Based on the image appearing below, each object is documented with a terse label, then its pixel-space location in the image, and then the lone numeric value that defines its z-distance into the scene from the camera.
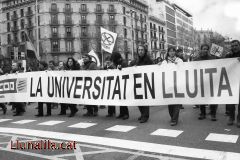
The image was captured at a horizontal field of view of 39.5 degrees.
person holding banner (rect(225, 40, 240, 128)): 7.55
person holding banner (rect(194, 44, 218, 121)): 8.69
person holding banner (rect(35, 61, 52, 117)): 10.90
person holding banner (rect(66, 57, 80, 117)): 10.56
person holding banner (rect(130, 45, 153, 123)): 8.56
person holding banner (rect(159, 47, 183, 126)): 8.01
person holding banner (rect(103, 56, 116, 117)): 9.87
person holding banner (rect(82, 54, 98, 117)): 10.18
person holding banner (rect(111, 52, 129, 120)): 9.31
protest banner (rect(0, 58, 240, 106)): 7.62
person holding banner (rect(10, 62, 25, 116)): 11.62
